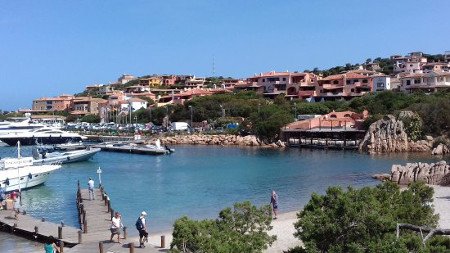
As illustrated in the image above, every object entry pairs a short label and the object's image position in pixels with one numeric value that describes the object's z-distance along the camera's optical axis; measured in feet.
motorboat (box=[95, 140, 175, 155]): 235.81
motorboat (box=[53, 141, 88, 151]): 237.78
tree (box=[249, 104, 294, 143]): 268.41
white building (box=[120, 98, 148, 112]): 420.36
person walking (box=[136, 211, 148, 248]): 62.71
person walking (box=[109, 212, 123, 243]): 66.18
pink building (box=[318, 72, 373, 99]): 344.08
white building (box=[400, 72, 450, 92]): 314.35
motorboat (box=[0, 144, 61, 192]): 119.65
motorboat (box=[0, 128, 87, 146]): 276.00
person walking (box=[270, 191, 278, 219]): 91.20
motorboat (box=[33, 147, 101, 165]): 190.62
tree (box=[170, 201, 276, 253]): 38.60
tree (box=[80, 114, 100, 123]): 435.94
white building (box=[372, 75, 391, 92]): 339.77
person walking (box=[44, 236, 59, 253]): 59.82
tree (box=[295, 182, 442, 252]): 38.88
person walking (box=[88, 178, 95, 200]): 100.64
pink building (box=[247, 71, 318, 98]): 362.94
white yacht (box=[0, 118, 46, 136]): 289.12
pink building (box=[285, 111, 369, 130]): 263.51
